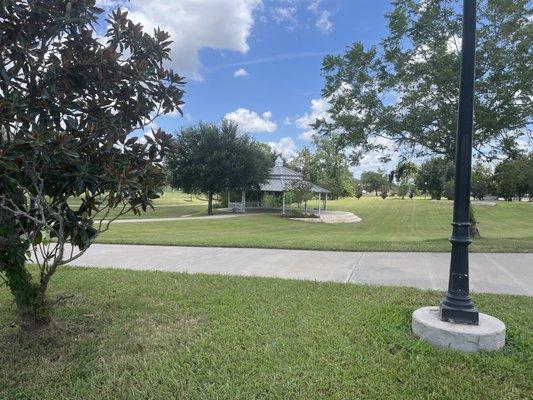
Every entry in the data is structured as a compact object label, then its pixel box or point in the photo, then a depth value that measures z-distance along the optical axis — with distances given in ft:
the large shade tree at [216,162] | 114.93
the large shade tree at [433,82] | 38.70
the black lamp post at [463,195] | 12.86
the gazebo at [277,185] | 127.65
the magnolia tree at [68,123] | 10.96
